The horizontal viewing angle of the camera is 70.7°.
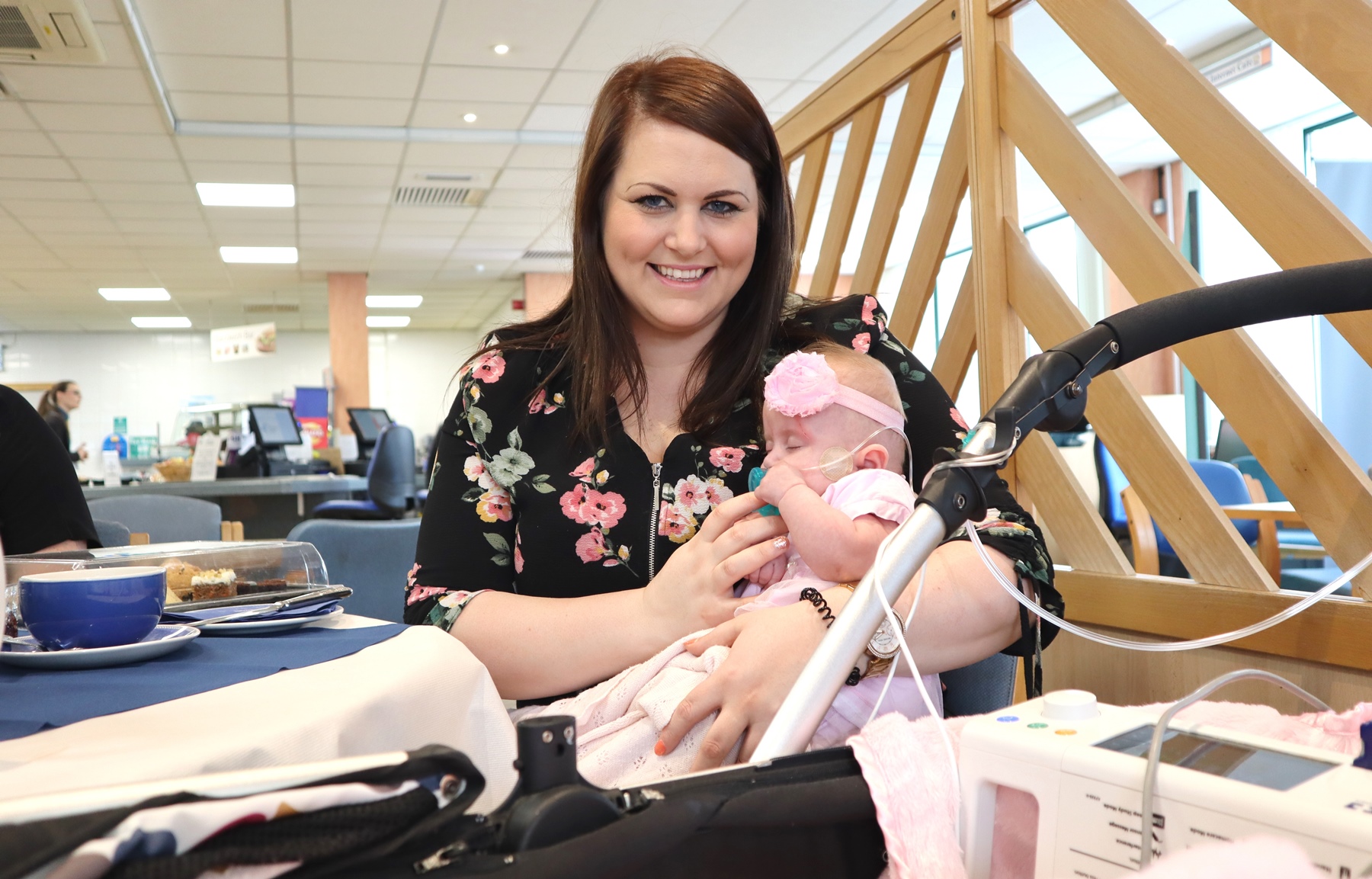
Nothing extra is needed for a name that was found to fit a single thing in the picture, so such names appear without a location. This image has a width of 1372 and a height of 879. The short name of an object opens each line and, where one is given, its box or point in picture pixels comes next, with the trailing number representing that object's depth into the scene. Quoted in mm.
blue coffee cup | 898
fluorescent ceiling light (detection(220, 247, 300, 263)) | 10102
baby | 1068
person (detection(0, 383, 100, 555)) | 1872
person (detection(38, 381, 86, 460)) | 8367
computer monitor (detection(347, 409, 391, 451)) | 9617
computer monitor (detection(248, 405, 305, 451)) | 6227
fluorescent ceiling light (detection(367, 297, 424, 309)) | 14047
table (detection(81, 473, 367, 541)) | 4535
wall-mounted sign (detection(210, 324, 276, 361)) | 11656
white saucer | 872
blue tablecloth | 747
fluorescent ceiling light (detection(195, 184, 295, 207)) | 7809
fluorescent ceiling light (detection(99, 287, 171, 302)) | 12086
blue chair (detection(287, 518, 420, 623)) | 2549
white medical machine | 478
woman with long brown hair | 1229
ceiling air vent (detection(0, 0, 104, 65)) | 4438
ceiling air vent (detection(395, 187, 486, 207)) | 8180
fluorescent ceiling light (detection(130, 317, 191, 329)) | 14758
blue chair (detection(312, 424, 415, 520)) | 6238
